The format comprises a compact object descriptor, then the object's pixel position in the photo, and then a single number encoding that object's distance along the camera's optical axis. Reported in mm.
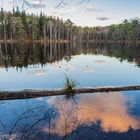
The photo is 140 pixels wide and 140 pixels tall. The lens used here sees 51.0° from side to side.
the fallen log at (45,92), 6269
